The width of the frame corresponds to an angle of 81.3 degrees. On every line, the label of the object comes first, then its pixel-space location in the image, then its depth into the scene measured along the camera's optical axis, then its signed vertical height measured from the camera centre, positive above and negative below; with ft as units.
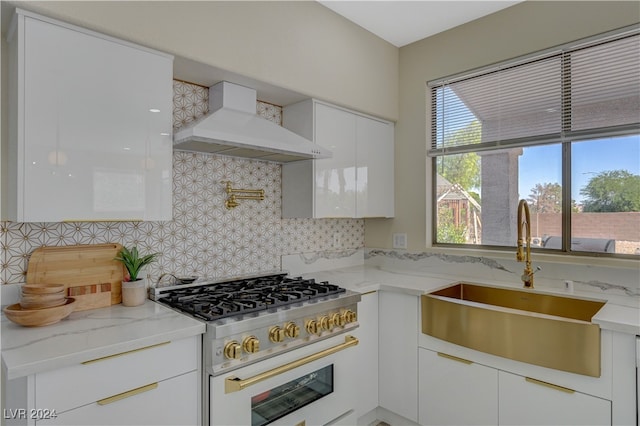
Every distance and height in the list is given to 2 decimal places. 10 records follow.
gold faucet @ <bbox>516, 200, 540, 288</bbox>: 7.28 -0.65
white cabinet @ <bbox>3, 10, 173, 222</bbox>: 4.49 +1.17
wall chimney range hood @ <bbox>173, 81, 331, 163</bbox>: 5.75 +1.34
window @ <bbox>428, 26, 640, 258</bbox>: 6.93 +1.43
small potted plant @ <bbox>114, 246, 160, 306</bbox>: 5.83 -1.03
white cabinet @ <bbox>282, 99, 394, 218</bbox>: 7.95 +1.07
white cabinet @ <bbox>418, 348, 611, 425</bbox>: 5.41 -2.95
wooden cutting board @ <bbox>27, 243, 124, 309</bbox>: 5.40 -0.83
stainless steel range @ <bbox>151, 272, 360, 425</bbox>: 5.09 -2.00
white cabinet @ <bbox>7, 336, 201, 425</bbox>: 3.86 -2.01
